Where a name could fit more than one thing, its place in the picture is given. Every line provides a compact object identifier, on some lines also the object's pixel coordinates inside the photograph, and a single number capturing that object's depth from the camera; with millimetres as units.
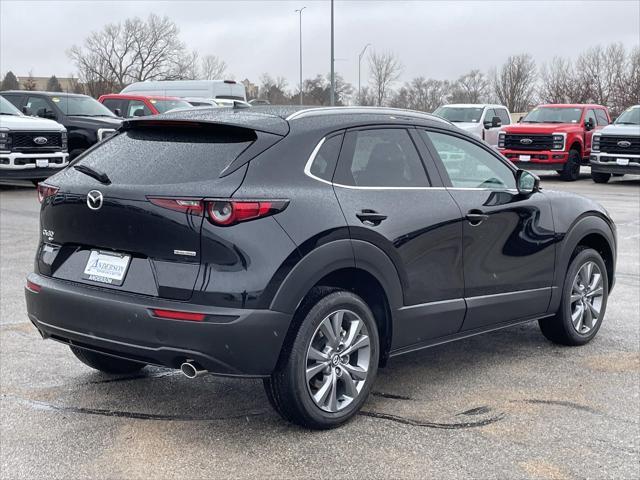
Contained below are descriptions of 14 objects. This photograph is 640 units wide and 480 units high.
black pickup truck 18500
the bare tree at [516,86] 70250
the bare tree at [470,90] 75125
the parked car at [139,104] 21594
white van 30016
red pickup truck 22484
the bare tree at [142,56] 77812
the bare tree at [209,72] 82662
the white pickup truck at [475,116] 24409
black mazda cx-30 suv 3959
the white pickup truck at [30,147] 16484
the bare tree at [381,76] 74562
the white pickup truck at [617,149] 21297
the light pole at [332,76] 42969
